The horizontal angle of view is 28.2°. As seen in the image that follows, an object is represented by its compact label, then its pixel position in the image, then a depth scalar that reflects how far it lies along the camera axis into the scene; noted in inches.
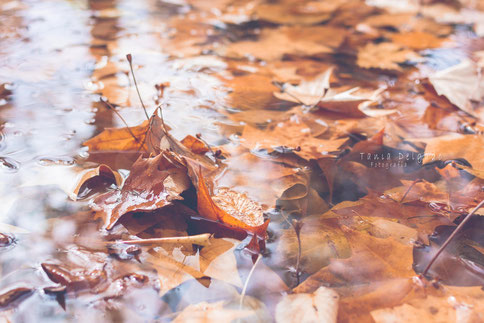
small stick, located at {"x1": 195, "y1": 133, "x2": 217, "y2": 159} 35.3
